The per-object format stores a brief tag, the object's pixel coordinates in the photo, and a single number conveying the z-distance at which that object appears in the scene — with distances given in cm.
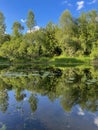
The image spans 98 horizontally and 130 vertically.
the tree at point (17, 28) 3564
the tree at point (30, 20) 3452
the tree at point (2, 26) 3564
